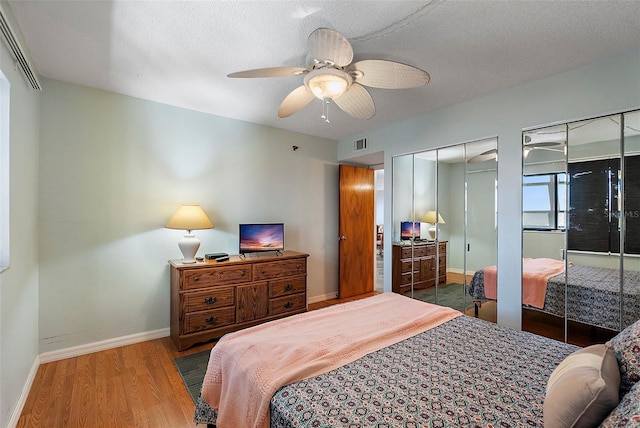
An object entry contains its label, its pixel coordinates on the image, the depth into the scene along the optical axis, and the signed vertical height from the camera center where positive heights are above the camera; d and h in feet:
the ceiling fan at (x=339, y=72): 5.22 +2.96
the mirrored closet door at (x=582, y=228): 7.51 -0.31
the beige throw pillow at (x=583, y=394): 2.83 -1.78
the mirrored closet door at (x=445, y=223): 10.27 -0.22
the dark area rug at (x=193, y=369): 7.41 -4.34
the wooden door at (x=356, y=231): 15.39 -0.75
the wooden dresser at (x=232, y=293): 9.53 -2.79
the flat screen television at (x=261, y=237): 11.79 -0.86
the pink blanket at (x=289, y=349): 4.35 -2.33
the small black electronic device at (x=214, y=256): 10.54 -1.44
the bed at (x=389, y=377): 3.61 -2.41
